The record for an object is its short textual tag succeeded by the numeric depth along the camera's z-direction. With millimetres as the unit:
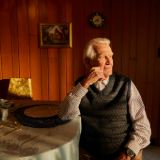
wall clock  2369
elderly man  1091
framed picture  2488
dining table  694
